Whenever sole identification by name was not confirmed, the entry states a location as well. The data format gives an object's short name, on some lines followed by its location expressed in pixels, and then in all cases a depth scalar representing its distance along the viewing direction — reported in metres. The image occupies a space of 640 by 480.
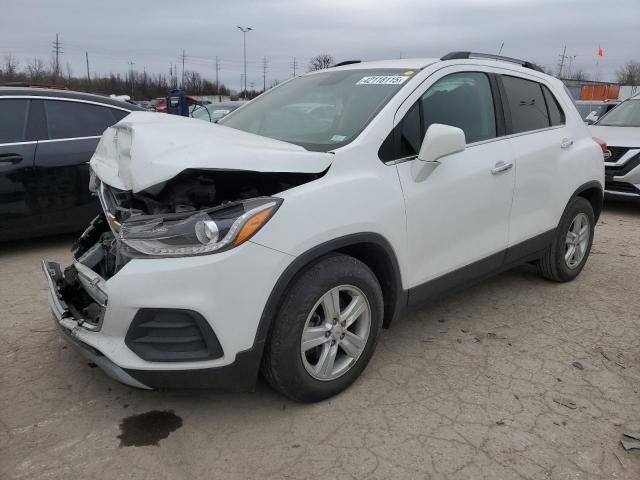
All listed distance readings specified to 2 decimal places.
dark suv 5.02
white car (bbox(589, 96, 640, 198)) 7.62
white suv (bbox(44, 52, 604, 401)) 2.35
